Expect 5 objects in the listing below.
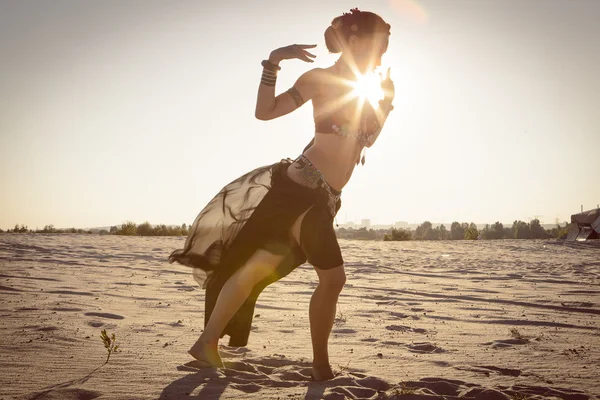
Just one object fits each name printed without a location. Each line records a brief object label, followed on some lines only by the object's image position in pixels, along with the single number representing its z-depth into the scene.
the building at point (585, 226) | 21.11
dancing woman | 3.31
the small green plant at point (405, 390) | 2.97
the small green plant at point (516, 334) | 4.59
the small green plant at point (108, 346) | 3.52
